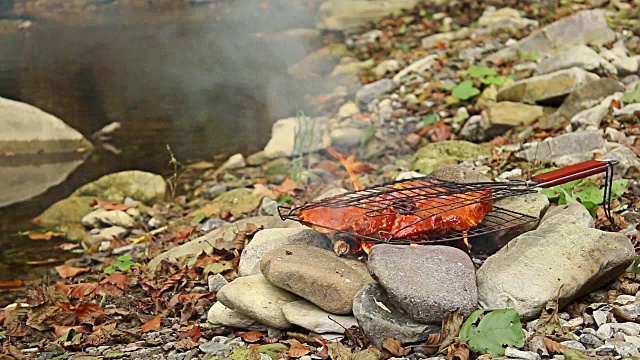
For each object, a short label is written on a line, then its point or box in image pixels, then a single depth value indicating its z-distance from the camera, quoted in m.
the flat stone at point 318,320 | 3.19
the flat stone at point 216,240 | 4.43
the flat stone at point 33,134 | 8.20
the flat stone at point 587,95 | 6.27
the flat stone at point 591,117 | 5.67
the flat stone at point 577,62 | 6.87
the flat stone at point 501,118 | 6.53
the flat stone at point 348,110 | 8.28
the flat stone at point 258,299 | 3.30
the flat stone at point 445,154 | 6.05
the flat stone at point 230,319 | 3.41
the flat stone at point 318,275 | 3.20
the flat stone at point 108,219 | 6.19
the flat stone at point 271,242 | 3.71
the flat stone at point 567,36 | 8.13
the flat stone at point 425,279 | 2.95
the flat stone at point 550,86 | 6.57
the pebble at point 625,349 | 2.75
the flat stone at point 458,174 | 3.89
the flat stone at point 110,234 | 5.91
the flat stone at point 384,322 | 2.99
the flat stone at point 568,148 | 5.05
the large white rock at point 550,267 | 3.08
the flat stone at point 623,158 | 4.48
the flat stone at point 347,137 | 7.48
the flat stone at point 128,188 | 6.71
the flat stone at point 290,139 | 7.37
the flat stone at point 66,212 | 6.29
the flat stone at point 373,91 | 8.41
